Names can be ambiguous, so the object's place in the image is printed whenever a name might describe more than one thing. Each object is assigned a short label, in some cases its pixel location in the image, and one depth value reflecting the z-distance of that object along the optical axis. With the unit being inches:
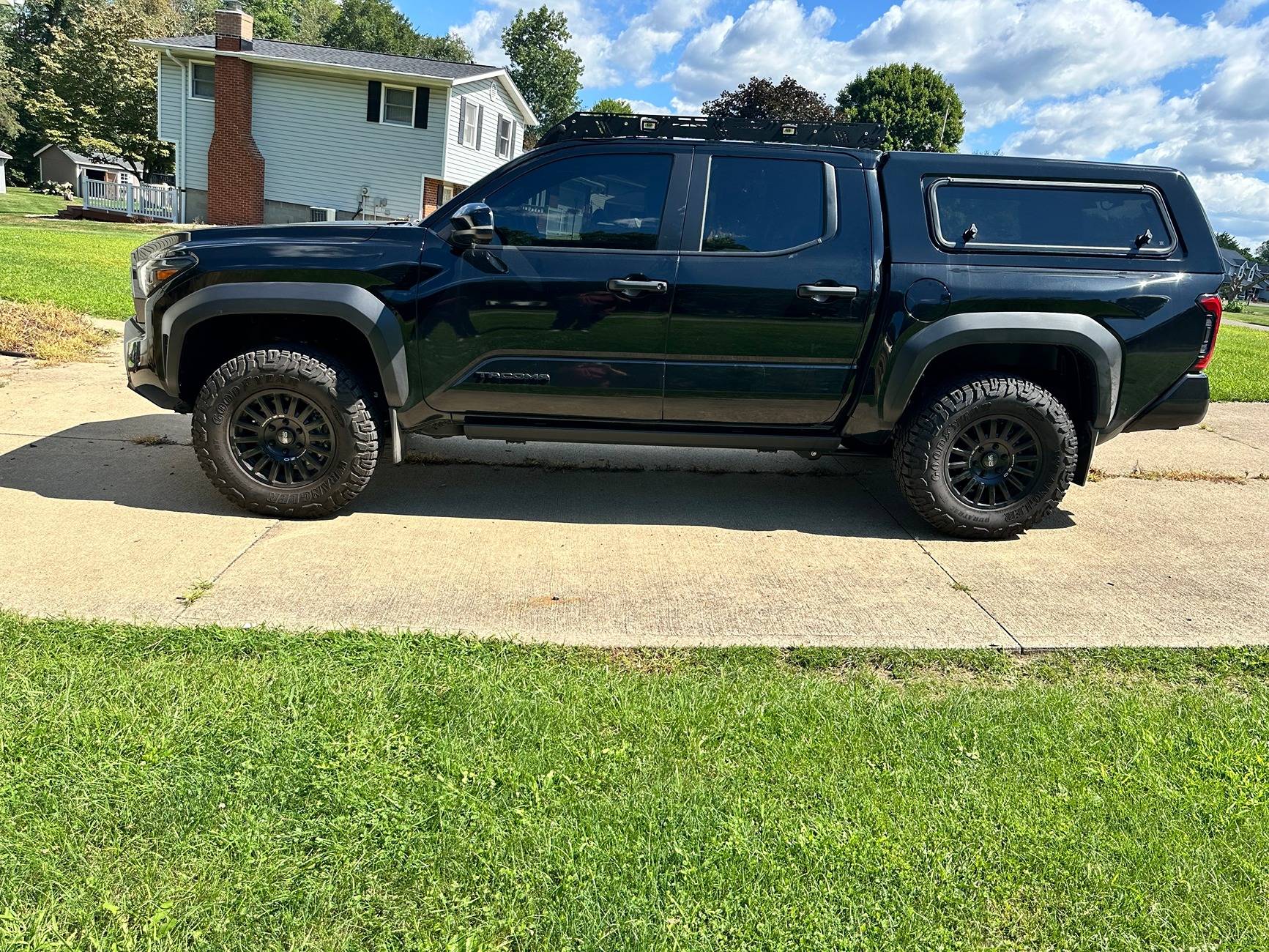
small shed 2032.5
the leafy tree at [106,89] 1533.0
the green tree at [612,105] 2584.6
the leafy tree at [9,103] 2004.2
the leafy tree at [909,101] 2315.5
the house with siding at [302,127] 1075.3
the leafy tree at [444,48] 3100.4
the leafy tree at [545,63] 3021.7
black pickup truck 179.6
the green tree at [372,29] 2864.2
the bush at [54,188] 1846.7
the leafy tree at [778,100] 1755.7
